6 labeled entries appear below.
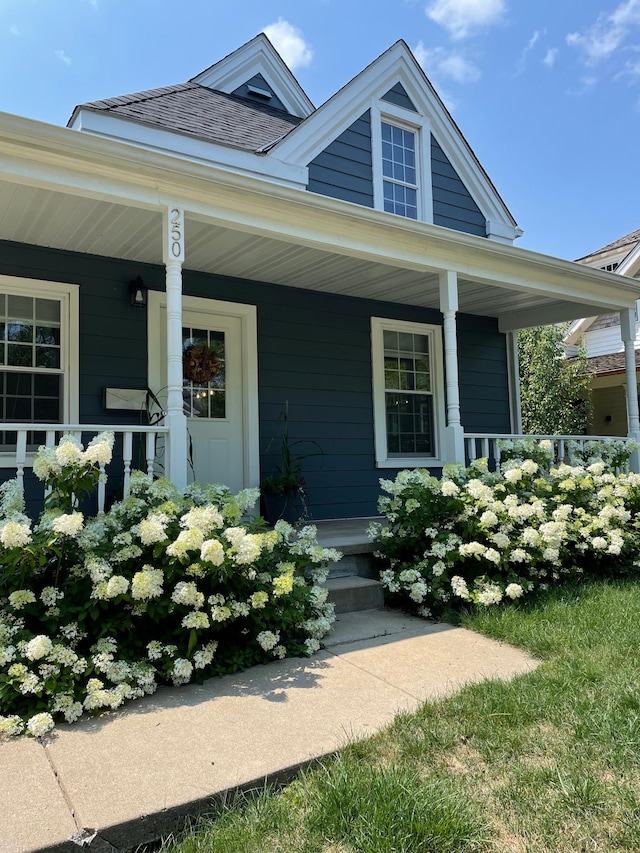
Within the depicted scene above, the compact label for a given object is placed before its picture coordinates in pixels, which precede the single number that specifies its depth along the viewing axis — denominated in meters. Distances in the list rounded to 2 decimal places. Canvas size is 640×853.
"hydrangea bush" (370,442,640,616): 4.03
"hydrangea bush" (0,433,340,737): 2.55
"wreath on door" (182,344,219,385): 5.60
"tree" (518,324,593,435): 12.91
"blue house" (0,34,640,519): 4.16
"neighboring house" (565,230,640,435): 12.40
